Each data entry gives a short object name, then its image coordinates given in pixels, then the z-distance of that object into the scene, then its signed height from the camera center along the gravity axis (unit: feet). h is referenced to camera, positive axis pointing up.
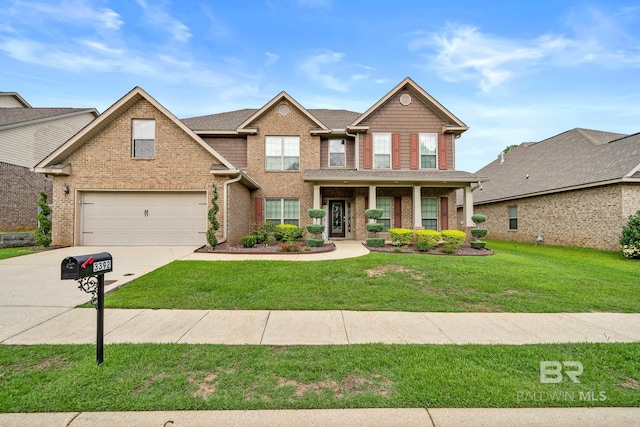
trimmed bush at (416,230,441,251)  36.17 -3.23
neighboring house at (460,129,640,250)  39.73 +4.23
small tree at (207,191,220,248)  33.94 -0.98
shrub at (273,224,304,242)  38.47 -2.48
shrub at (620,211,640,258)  34.88 -3.01
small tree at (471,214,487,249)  38.61 -2.55
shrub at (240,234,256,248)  36.27 -3.47
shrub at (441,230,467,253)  36.48 -3.20
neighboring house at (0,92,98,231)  47.06 +12.54
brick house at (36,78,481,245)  36.78 +6.77
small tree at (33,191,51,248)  34.27 -1.20
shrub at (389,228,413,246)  37.47 -2.99
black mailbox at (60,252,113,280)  8.96 -1.74
